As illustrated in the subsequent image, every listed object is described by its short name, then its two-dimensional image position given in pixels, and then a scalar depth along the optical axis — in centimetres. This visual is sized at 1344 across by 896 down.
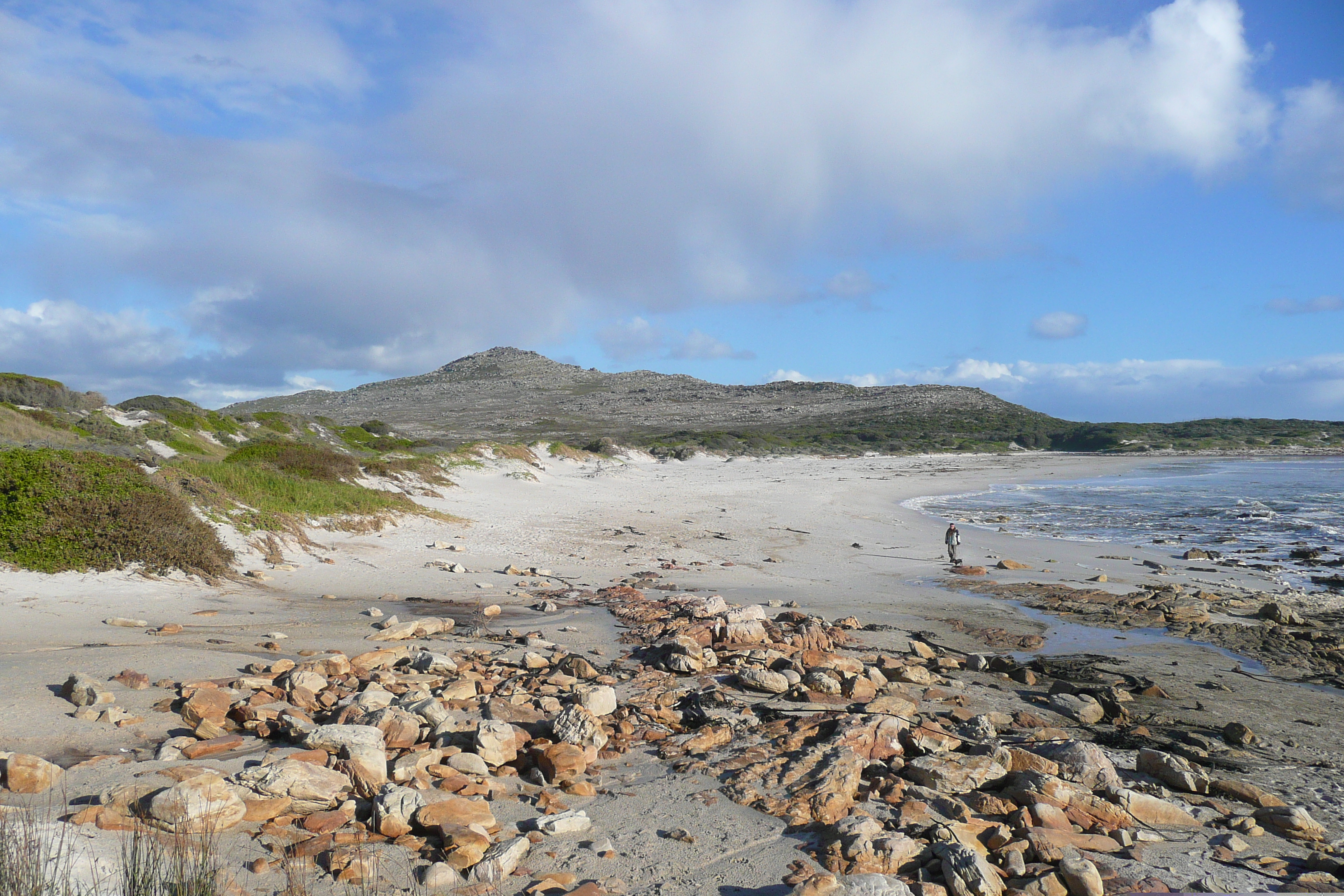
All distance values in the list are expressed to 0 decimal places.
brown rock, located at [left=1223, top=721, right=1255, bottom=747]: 656
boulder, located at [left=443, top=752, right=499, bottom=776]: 500
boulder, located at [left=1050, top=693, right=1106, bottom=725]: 697
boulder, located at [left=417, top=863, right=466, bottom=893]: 382
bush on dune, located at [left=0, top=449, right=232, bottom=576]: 955
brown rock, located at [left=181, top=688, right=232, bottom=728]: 540
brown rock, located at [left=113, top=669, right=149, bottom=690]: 591
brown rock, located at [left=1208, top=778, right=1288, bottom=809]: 536
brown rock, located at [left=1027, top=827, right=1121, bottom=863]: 439
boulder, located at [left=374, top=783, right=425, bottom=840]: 418
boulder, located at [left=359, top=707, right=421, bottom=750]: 526
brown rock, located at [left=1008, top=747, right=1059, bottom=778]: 533
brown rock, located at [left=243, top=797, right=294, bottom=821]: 414
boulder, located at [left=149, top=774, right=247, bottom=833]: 388
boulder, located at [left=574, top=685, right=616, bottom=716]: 627
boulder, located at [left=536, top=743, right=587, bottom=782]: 523
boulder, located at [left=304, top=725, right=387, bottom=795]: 462
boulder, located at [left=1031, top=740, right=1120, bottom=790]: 525
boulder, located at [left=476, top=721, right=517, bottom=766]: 521
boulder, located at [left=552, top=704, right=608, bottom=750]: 571
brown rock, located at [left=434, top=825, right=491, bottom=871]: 400
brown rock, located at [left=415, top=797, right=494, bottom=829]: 426
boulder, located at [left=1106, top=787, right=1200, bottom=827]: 498
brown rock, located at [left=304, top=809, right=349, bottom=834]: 416
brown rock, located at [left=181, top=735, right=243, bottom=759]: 489
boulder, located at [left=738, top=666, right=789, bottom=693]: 713
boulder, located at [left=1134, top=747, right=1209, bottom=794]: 554
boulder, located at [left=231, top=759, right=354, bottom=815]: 431
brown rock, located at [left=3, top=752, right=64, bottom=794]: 411
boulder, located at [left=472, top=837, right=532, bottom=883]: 393
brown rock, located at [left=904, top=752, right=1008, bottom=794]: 516
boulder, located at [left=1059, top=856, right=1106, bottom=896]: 409
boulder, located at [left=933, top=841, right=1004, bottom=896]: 400
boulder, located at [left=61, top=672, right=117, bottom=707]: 541
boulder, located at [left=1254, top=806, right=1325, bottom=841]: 495
